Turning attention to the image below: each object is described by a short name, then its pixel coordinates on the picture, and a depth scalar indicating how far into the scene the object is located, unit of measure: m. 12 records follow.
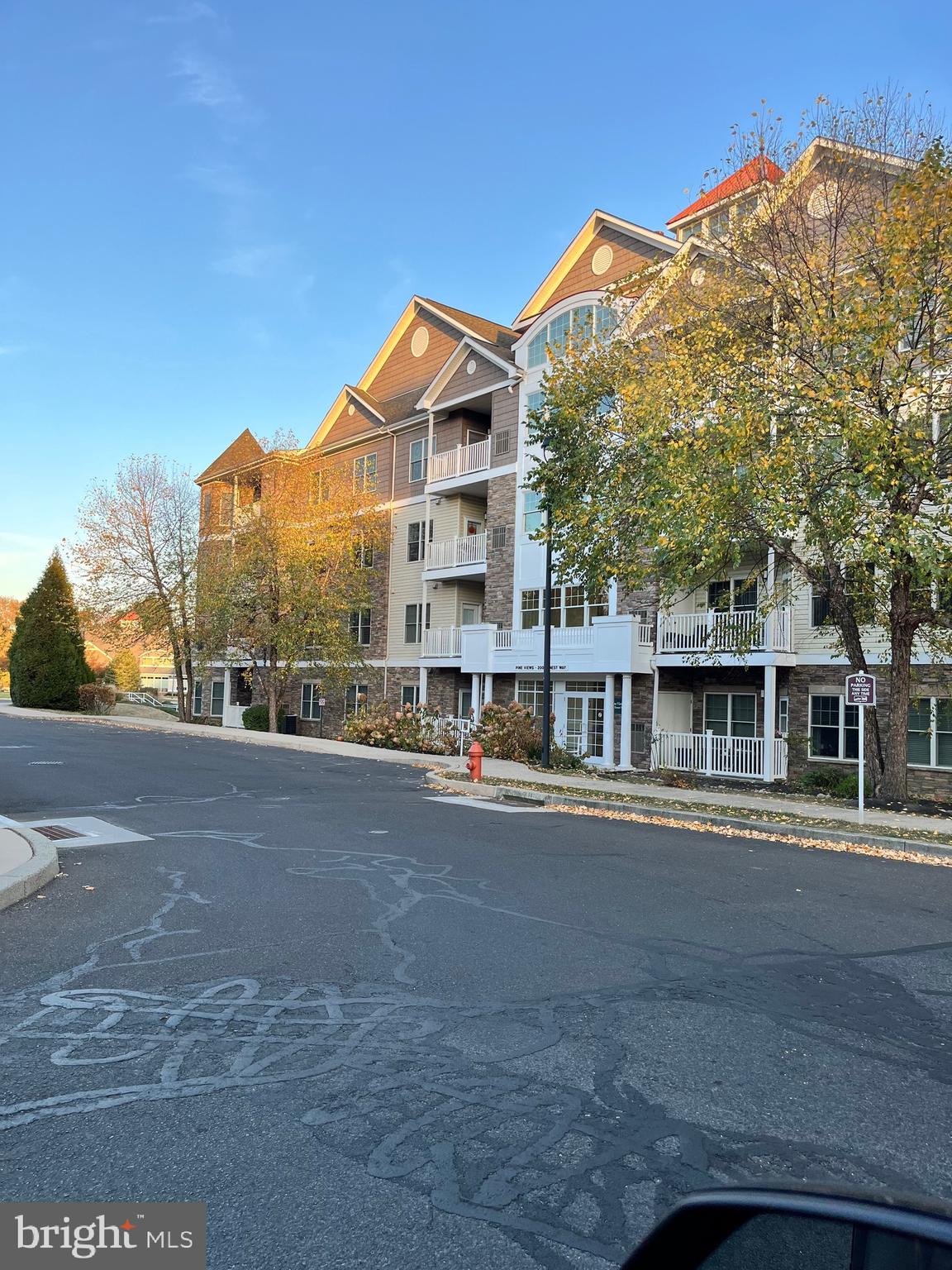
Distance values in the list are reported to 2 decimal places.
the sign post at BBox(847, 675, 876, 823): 14.31
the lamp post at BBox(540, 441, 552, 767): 19.89
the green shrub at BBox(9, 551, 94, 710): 47.78
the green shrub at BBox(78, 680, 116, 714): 47.22
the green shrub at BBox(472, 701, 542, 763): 25.50
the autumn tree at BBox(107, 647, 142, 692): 70.31
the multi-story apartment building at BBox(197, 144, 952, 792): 23.62
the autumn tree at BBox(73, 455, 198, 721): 42.03
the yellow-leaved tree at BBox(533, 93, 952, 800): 14.55
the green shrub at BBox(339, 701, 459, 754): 28.09
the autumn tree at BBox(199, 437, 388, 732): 34.91
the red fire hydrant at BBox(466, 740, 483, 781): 19.19
